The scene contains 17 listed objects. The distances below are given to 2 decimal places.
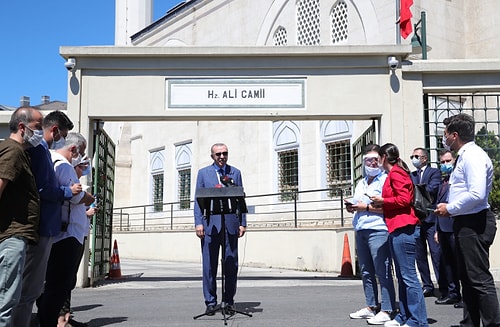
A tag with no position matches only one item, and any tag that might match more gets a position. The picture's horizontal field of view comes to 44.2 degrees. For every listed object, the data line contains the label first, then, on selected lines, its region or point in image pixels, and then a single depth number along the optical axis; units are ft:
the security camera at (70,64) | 34.49
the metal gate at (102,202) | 35.78
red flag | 56.39
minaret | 120.16
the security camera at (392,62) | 34.12
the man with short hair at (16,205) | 13.47
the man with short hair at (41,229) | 14.73
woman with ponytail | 18.80
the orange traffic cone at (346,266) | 40.81
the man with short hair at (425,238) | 27.96
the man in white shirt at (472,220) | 16.98
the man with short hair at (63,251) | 17.17
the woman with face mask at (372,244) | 21.01
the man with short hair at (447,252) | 26.18
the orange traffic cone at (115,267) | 40.50
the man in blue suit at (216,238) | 23.52
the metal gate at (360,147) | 36.11
